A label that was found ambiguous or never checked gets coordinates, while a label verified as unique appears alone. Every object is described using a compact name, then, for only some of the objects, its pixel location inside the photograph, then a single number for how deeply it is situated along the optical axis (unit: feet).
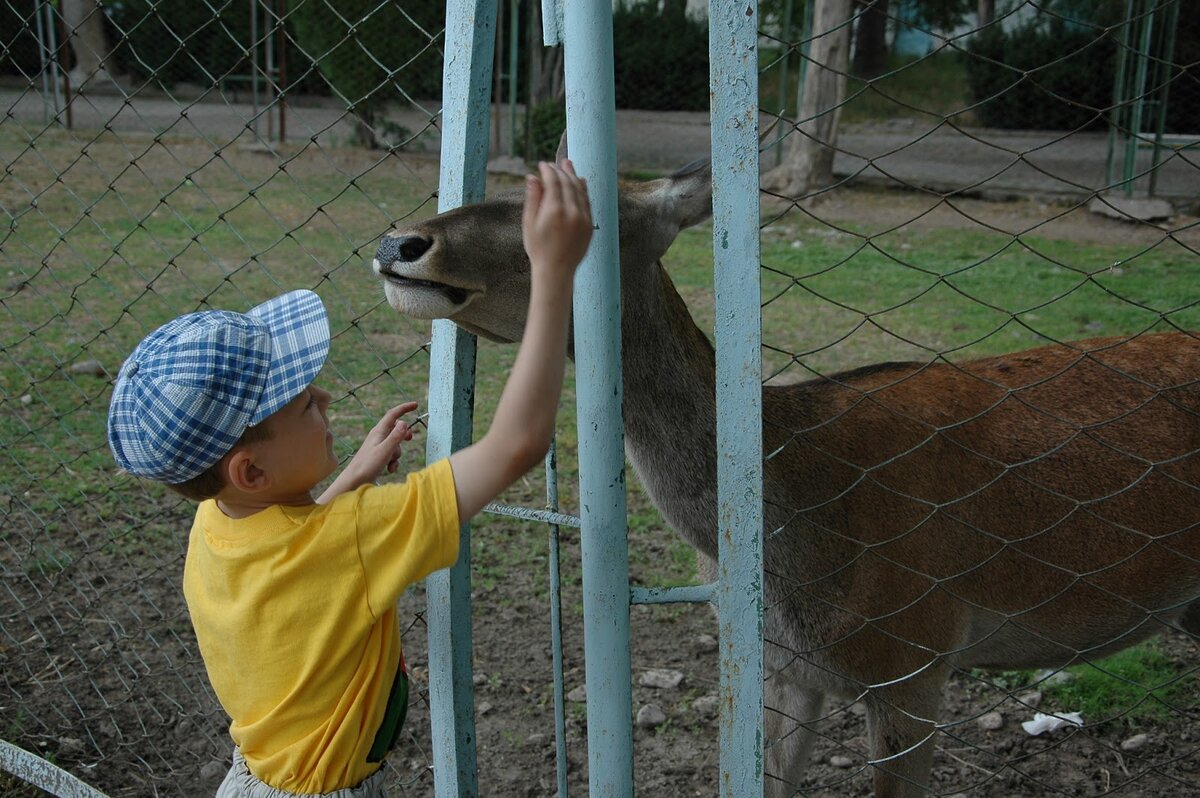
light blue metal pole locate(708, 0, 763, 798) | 5.65
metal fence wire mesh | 9.72
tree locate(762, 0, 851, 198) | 40.04
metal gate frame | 5.74
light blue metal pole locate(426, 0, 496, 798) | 6.79
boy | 5.60
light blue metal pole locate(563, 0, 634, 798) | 5.93
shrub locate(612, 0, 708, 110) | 59.82
